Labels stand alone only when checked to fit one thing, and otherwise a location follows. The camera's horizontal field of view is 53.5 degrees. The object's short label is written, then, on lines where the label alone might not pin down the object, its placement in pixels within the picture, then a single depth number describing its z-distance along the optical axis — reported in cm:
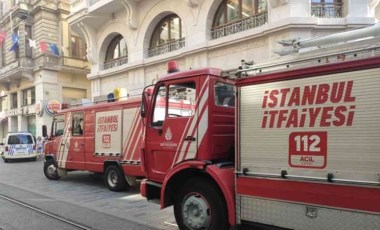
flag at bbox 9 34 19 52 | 2797
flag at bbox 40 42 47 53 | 2742
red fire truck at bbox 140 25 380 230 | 396
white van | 2217
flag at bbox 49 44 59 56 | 2841
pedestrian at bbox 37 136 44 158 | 2431
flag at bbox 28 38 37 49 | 2732
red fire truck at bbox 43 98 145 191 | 1008
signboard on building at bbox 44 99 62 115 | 2738
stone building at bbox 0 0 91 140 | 2839
